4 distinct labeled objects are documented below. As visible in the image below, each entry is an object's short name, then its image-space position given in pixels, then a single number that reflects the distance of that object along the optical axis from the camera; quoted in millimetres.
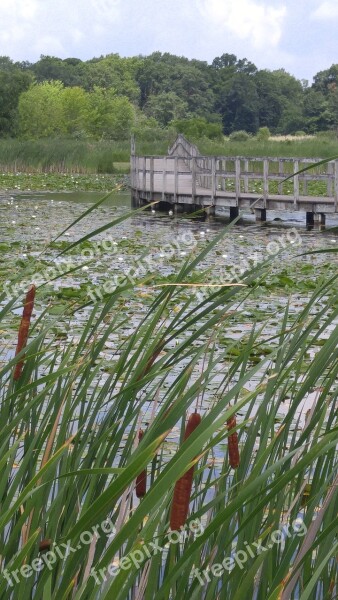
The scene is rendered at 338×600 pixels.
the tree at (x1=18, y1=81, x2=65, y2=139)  71438
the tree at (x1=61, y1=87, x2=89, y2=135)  77250
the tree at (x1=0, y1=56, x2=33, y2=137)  58891
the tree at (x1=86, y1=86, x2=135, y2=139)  79438
